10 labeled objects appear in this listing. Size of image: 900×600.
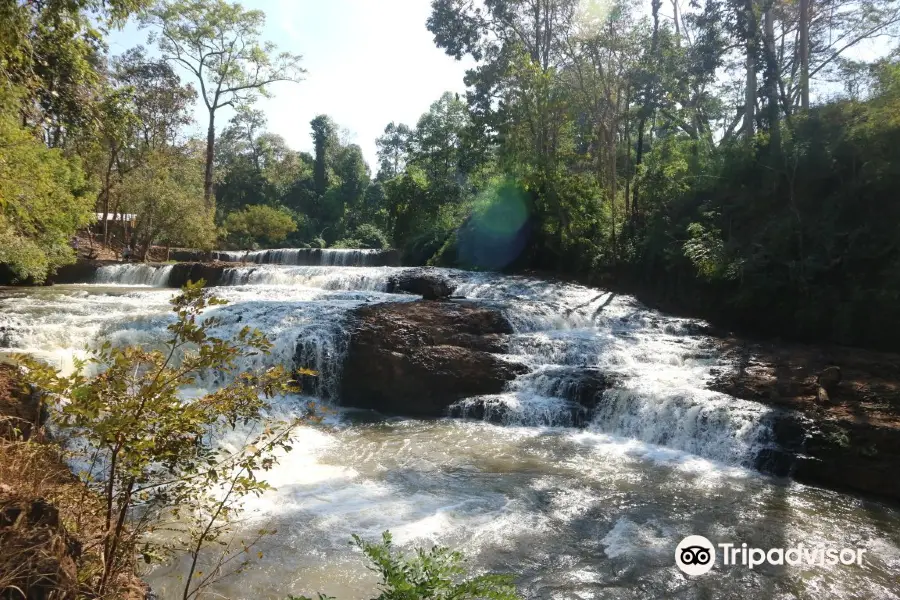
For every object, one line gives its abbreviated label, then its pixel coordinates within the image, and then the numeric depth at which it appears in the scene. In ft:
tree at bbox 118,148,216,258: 67.77
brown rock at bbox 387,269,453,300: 44.60
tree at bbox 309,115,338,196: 140.26
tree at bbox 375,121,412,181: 174.70
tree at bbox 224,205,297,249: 97.48
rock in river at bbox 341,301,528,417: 30.25
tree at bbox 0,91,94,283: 26.22
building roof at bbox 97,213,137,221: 80.66
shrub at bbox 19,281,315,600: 6.93
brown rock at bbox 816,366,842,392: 26.25
